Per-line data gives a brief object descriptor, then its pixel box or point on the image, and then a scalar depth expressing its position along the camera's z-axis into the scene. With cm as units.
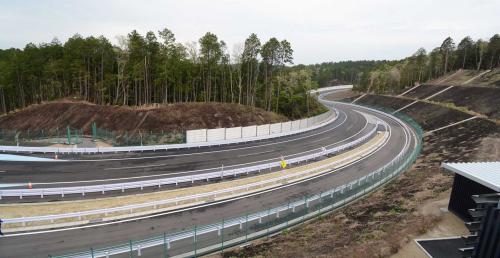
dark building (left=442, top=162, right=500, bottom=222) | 1644
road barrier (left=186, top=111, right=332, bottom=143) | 3972
